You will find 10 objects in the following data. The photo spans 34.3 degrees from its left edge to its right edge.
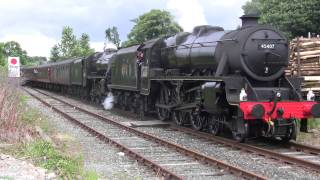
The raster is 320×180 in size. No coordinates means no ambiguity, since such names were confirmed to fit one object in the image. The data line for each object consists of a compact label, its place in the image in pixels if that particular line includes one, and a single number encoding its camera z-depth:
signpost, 23.21
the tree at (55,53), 106.11
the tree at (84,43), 92.50
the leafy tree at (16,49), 131.88
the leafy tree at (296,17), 34.81
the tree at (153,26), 68.12
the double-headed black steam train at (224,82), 11.96
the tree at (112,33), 121.50
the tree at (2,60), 60.80
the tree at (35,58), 160.80
